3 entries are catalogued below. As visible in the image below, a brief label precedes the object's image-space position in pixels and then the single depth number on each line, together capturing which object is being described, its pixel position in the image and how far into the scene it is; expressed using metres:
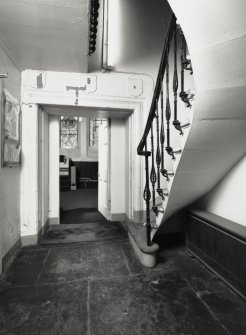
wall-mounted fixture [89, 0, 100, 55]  1.65
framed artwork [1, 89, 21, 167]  1.94
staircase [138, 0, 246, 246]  0.95
